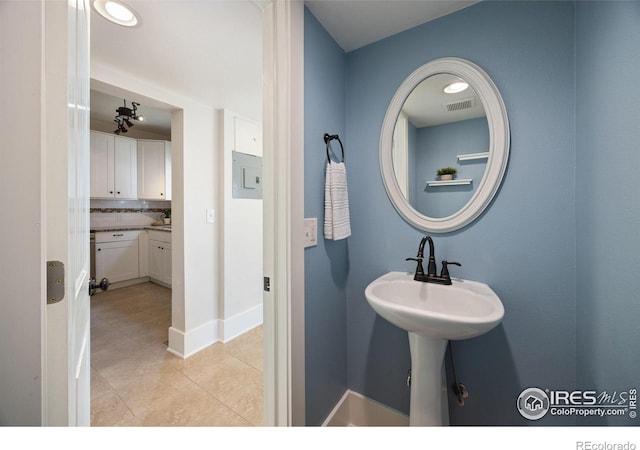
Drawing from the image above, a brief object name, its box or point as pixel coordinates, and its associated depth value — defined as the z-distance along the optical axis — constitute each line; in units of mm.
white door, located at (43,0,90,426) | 476
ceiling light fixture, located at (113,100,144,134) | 2674
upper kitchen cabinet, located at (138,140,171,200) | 3857
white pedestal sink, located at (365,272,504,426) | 840
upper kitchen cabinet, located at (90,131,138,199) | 3402
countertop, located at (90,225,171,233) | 3598
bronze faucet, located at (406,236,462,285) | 1168
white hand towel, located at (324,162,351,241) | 1242
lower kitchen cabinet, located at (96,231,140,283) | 3531
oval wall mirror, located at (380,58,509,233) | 1125
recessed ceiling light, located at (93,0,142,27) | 1145
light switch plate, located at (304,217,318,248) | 1143
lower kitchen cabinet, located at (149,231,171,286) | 3660
